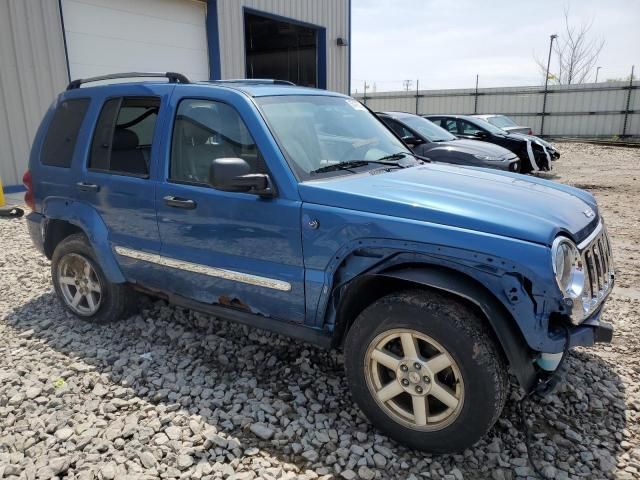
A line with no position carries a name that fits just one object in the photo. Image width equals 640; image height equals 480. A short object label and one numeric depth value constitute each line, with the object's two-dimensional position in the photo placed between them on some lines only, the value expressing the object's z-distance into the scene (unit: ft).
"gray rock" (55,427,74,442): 9.21
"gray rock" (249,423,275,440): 9.28
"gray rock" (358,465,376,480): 8.28
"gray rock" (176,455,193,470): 8.51
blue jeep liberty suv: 7.93
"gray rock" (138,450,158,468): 8.55
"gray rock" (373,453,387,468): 8.59
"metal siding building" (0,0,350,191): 28.35
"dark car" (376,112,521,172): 28.76
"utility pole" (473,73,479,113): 83.63
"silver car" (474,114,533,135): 49.32
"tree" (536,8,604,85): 127.77
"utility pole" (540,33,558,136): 78.69
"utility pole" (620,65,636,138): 73.36
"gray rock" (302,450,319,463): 8.75
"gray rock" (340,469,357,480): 8.33
